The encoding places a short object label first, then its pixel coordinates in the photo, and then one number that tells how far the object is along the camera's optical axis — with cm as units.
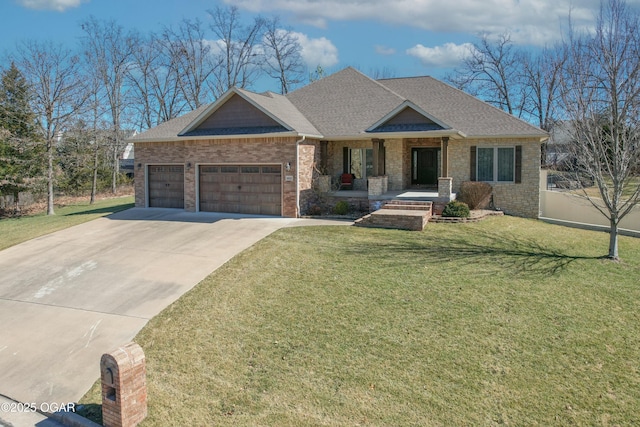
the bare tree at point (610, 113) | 1173
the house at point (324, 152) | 1745
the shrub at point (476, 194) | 1814
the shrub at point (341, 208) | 1770
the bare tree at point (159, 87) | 4291
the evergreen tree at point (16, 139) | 2427
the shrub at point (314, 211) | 1791
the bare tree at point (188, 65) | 4316
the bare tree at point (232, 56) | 4350
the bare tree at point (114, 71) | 3850
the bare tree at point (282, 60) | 4397
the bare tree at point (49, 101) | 2455
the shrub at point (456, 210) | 1619
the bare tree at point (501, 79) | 3919
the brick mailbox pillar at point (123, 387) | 586
